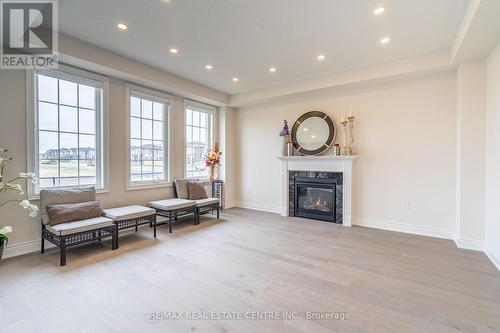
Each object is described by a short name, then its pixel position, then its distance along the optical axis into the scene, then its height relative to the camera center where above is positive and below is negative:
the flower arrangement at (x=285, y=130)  5.70 +0.85
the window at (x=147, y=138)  4.71 +0.58
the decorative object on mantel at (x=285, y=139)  5.70 +0.64
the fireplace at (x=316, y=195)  5.06 -0.69
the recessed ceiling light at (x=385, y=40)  3.38 +1.83
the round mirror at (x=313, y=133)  5.20 +0.74
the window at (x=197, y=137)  5.94 +0.75
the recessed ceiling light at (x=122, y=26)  3.07 +1.84
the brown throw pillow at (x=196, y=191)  5.30 -0.59
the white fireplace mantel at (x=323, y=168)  4.87 -0.06
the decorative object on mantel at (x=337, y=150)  5.00 +0.32
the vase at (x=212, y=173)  6.28 -0.21
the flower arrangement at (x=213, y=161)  6.17 +0.11
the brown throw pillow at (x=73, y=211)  3.26 -0.68
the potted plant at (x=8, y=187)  1.96 -0.24
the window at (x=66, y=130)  3.54 +0.58
